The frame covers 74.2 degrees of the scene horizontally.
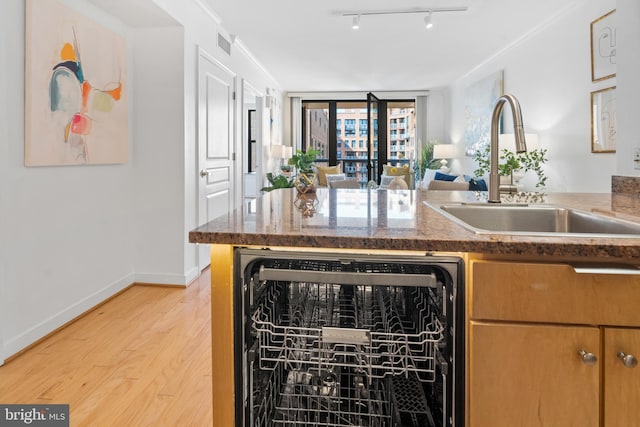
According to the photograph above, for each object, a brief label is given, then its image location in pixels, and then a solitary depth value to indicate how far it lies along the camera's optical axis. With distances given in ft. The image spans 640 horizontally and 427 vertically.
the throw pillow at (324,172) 24.98
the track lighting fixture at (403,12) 12.78
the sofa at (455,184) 12.83
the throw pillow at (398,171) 24.45
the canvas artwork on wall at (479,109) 18.45
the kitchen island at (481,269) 2.69
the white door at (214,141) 12.46
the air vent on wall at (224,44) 14.08
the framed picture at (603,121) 10.96
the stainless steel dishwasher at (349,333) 3.04
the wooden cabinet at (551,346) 2.69
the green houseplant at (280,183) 16.96
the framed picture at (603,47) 10.85
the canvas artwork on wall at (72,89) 7.58
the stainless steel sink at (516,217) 4.76
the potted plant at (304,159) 25.07
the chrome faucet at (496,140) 4.17
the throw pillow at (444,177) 18.49
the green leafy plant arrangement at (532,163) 13.92
